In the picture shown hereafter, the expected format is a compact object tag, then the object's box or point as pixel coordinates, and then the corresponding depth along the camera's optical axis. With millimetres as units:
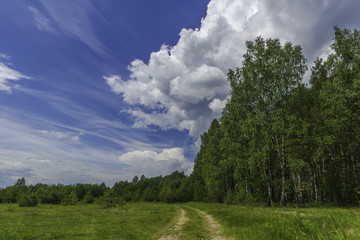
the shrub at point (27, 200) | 57125
